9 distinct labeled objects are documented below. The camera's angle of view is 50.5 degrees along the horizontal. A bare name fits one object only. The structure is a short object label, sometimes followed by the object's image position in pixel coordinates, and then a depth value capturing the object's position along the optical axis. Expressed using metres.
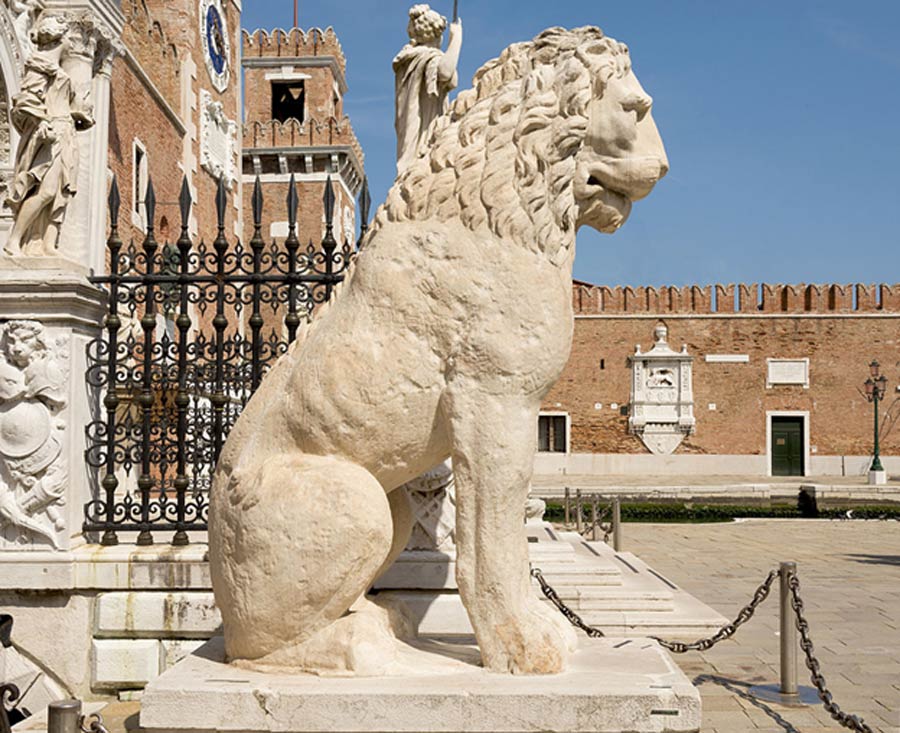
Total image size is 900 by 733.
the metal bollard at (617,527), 9.97
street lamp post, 24.25
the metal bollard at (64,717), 2.12
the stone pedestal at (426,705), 2.39
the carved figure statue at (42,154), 4.26
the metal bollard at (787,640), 4.73
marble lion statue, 2.55
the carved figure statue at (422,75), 5.65
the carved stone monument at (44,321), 4.14
